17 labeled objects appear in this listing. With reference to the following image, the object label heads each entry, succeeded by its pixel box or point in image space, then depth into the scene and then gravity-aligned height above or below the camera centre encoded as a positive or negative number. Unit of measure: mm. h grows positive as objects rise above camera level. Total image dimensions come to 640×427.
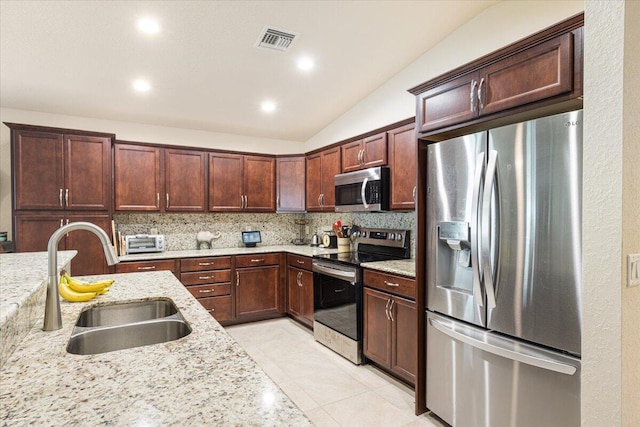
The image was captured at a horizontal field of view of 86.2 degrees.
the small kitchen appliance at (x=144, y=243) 3875 -358
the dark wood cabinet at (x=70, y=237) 3270 -242
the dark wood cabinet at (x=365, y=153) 3378 +616
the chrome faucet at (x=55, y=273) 1265 -225
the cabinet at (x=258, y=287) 4168 -946
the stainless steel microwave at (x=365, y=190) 3309 +212
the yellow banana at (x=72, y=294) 1716 -421
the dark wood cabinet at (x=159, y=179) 3836 +391
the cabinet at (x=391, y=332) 2555 -976
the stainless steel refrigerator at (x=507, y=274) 1537 -331
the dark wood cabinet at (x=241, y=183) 4375 +381
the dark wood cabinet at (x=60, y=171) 3279 +417
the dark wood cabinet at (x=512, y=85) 1547 +666
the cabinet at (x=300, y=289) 3930 -930
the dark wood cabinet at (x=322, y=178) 4094 +414
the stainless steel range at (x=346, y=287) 3109 -750
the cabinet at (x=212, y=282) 3891 -815
